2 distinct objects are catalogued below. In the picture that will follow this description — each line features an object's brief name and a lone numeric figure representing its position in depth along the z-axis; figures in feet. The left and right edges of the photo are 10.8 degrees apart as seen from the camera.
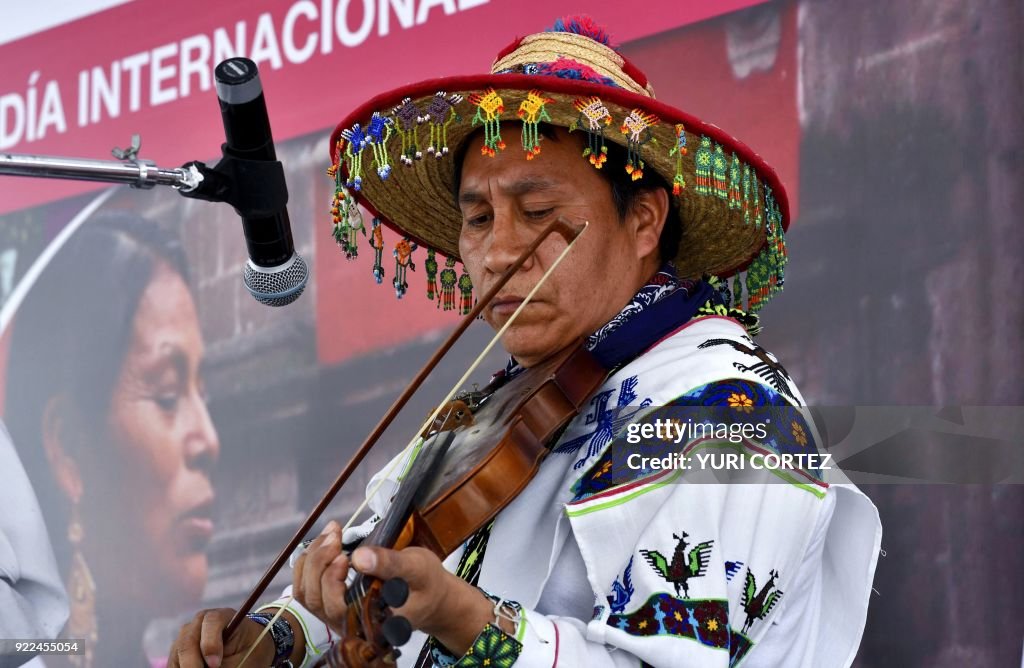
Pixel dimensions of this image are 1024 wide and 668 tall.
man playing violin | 13.94
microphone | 14.21
